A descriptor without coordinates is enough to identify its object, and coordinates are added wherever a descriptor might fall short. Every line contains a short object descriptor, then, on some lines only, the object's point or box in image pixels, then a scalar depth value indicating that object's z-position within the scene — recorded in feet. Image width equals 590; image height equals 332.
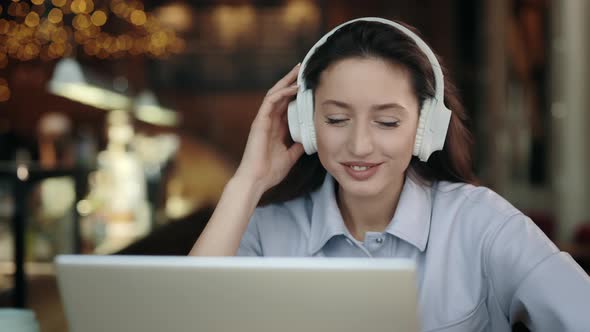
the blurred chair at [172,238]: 8.24
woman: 3.96
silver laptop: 2.53
